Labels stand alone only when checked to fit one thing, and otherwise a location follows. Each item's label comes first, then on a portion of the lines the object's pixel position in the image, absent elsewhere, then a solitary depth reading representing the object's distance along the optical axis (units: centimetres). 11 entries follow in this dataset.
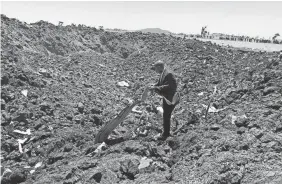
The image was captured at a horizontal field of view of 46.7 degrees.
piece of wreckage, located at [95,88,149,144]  619
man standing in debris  588
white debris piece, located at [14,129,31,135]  715
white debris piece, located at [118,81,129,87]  1262
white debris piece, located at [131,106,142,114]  877
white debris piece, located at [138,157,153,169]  501
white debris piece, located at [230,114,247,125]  629
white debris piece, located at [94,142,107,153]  579
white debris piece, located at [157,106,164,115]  866
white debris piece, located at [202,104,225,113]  768
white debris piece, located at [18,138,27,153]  655
